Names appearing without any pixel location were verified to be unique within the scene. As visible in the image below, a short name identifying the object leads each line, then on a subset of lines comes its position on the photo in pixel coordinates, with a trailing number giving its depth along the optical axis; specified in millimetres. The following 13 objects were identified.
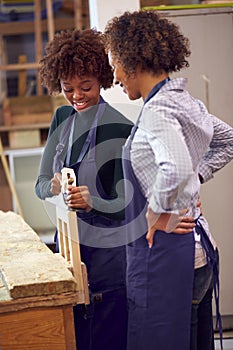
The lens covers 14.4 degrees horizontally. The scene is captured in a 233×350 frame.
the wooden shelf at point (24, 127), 8368
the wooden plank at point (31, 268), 2779
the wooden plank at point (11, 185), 7953
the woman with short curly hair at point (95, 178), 3297
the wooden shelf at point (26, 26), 8729
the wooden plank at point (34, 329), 2808
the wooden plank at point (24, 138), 8401
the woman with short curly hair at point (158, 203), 2643
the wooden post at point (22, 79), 8610
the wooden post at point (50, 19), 8347
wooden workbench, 2779
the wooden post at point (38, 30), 8440
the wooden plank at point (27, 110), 8472
